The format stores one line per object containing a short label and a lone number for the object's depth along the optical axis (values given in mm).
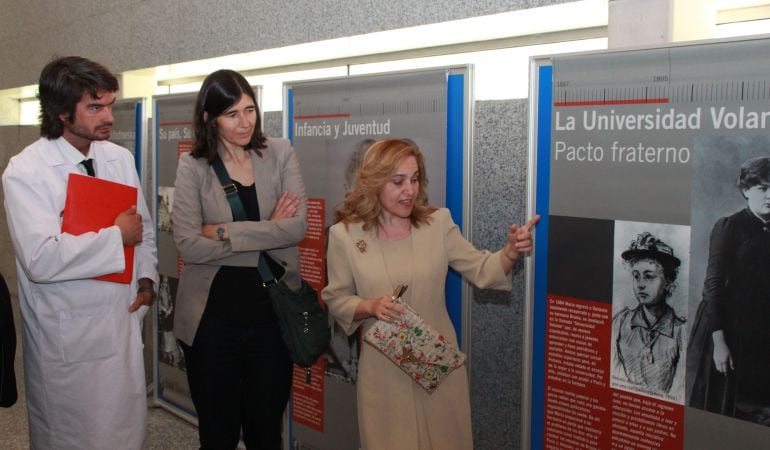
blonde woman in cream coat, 2260
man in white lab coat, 2359
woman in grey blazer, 2508
